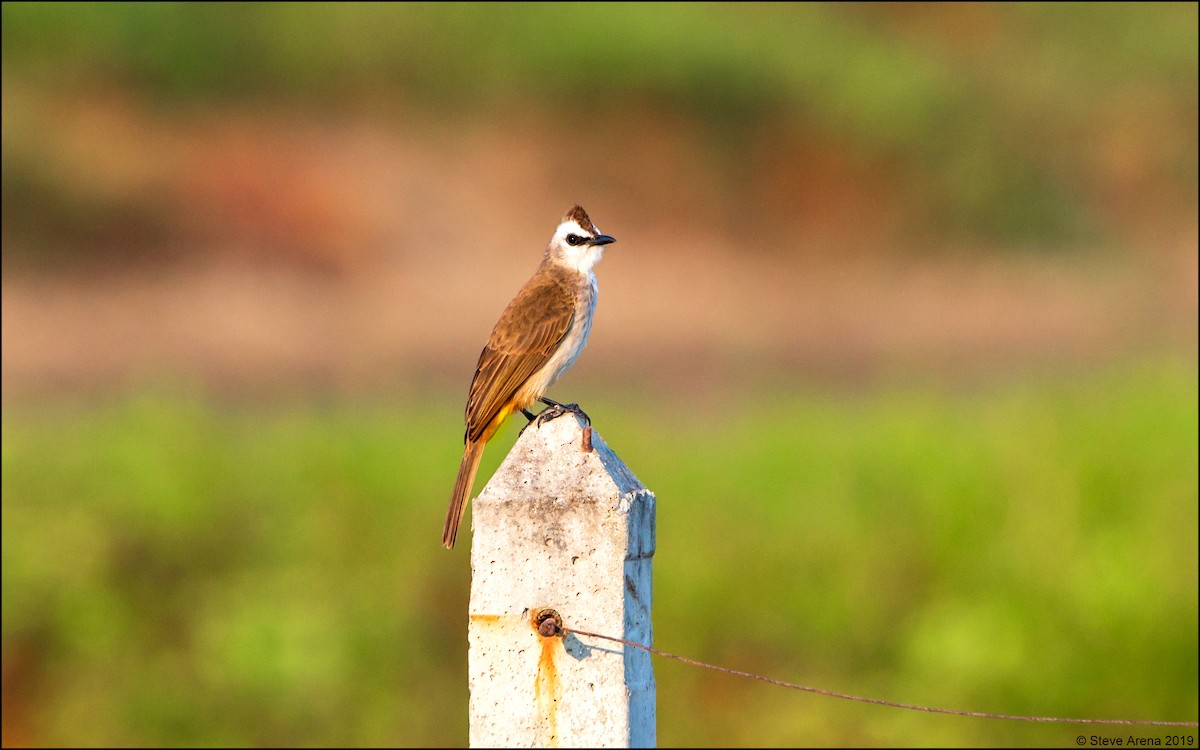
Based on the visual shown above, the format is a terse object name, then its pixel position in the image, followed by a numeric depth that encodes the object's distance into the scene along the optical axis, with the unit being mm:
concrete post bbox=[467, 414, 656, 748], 6680
